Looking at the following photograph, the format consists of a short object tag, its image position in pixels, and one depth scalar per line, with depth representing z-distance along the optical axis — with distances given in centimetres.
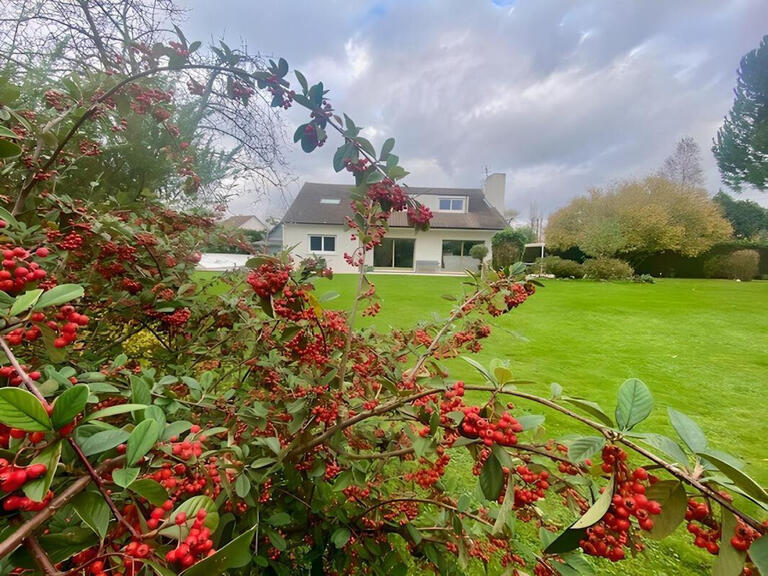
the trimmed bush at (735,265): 1952
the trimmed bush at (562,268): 1903
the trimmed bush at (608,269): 1780
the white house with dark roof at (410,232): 1950
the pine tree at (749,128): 1766
